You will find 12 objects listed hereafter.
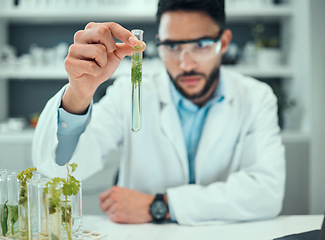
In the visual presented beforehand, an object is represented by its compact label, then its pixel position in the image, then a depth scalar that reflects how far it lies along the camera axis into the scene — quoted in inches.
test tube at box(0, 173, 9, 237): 45.1
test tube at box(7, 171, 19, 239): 45.2
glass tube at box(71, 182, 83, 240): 43.6
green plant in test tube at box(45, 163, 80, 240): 41.1
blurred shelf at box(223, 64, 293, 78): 137.2
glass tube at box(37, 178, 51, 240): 42.1
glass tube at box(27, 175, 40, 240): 43.1
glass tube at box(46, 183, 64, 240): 41.1
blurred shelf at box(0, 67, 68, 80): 136.1
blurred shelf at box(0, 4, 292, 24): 134.8
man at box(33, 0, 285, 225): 57.9
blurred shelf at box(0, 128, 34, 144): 125.2
